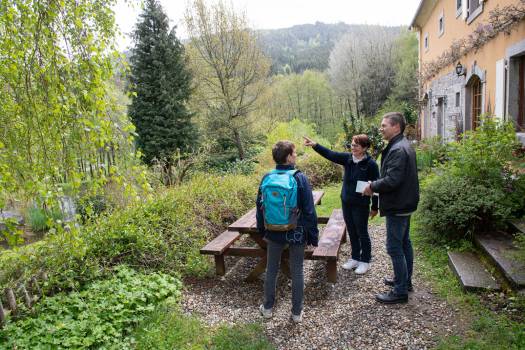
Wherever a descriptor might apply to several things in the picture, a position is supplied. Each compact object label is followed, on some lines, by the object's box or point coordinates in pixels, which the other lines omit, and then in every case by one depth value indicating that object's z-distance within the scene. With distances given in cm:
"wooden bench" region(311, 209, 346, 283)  391
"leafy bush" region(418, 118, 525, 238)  469
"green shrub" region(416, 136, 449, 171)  873
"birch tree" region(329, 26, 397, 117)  3061
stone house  706
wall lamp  1039
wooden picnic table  404
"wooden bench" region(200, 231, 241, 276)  428
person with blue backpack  328
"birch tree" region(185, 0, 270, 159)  1748
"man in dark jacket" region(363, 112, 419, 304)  335
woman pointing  416
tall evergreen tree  1547
